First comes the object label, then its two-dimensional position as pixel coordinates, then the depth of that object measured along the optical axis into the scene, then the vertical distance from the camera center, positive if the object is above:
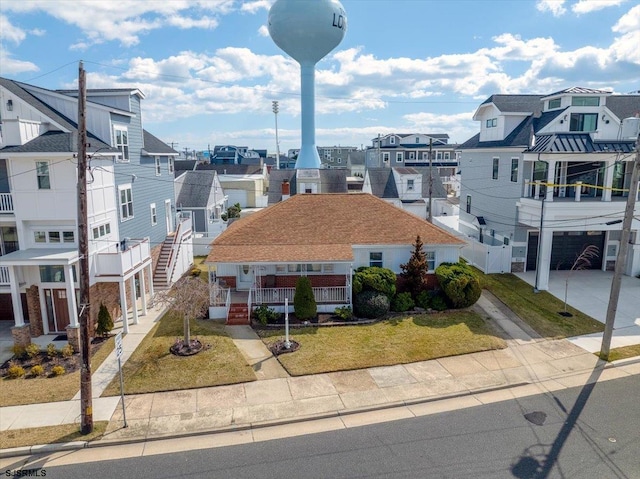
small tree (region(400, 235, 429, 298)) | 21.97 -5.18
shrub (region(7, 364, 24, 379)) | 15.84 -7.27
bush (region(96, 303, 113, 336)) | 19.16 -6.66
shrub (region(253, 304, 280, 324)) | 20.41 -6.81
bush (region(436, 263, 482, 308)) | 21.41 -5.78
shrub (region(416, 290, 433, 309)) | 21.88 -6.54
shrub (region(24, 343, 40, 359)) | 17.27 -7.11
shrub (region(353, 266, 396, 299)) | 21.41 -5.56
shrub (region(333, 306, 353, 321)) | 20.57 -6.76
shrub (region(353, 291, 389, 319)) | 20.62 -6.40
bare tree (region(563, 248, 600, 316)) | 27.79 -5.82
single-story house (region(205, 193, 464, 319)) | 21.50 -4.19
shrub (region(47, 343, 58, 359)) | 17.31 -7.15
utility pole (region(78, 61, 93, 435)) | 11.73 -3.52
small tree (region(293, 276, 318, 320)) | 20.28 -6.09
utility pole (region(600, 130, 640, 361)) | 16.02 -4.01
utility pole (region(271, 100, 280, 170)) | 81.56 +10.46
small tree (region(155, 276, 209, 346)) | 17.33 -5.25
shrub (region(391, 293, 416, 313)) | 21.53 -6.58
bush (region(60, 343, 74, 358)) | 17.28 -7.13
